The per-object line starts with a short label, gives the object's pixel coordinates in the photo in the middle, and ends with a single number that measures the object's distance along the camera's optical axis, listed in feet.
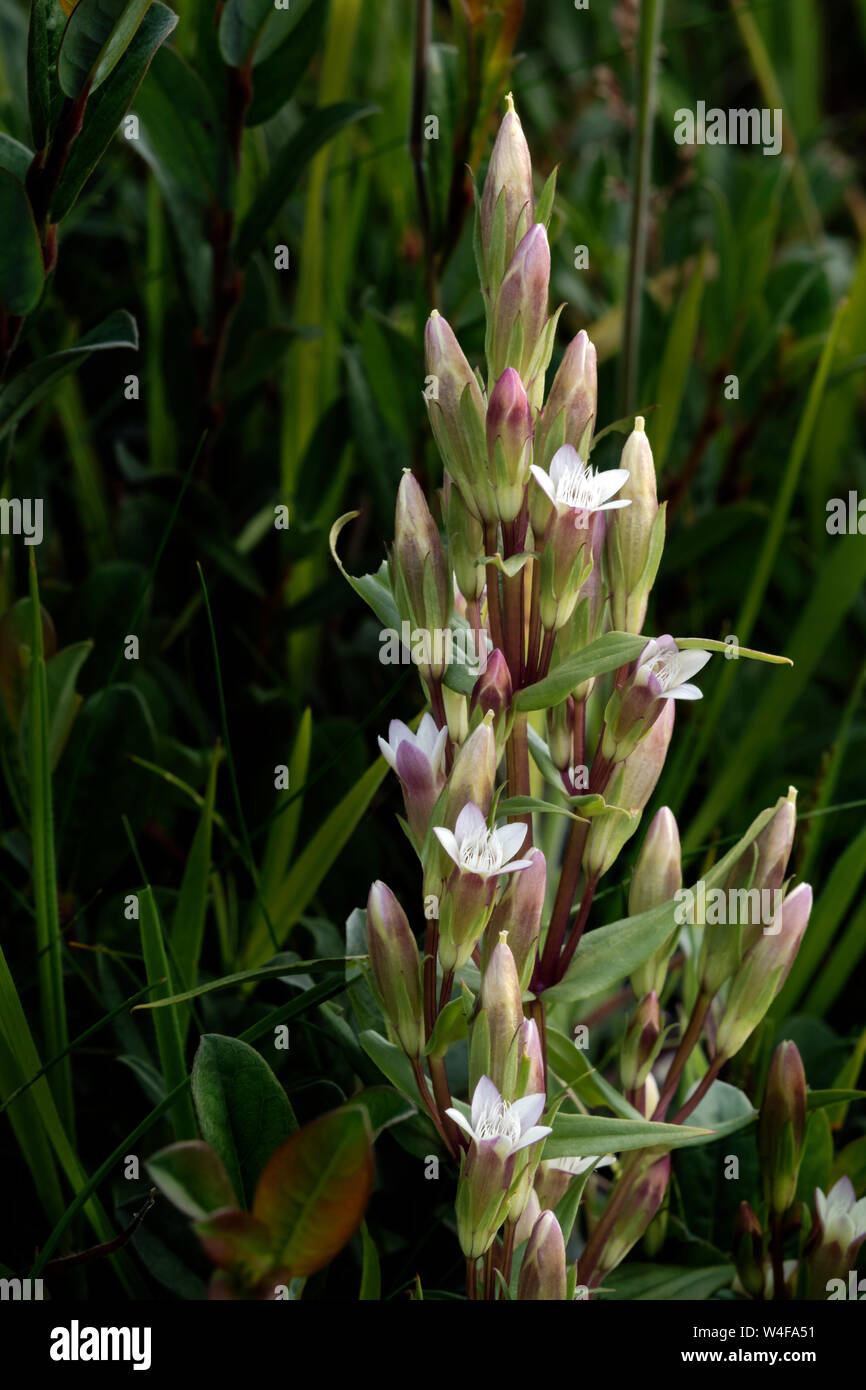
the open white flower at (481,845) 1.49
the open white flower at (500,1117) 1.48
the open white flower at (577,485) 1.50
